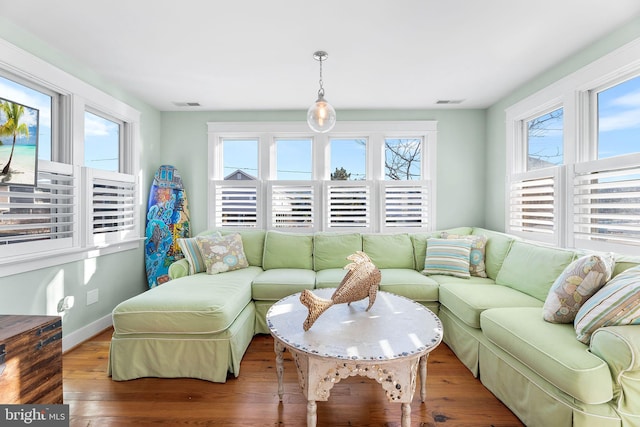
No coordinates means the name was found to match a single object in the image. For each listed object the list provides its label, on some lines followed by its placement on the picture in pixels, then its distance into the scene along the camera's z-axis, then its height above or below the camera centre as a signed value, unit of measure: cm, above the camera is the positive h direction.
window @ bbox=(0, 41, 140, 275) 217 +28
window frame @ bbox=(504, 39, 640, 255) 217 +81
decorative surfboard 358 -17
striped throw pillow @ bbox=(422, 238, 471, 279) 304 -48
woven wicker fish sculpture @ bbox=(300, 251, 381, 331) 190 -46
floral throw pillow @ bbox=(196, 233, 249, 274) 304 -45
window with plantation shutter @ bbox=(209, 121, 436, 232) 387 +33
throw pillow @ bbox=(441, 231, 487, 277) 305 -46
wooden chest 143 -76
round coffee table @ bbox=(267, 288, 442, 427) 146 -68
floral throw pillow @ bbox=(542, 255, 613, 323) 174 -44
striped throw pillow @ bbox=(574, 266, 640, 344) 149 -48
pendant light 228 +71
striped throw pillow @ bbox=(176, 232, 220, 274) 304 -47
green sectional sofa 142 -71
